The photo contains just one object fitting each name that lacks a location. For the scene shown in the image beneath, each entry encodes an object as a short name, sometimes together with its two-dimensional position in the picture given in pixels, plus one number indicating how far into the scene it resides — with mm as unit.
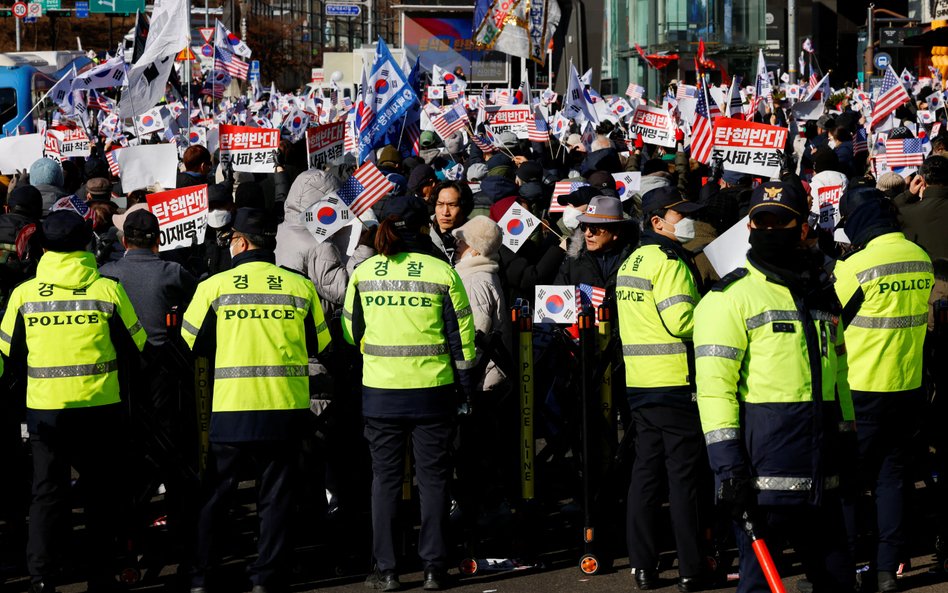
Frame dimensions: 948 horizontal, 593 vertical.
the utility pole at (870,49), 52406
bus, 37312
